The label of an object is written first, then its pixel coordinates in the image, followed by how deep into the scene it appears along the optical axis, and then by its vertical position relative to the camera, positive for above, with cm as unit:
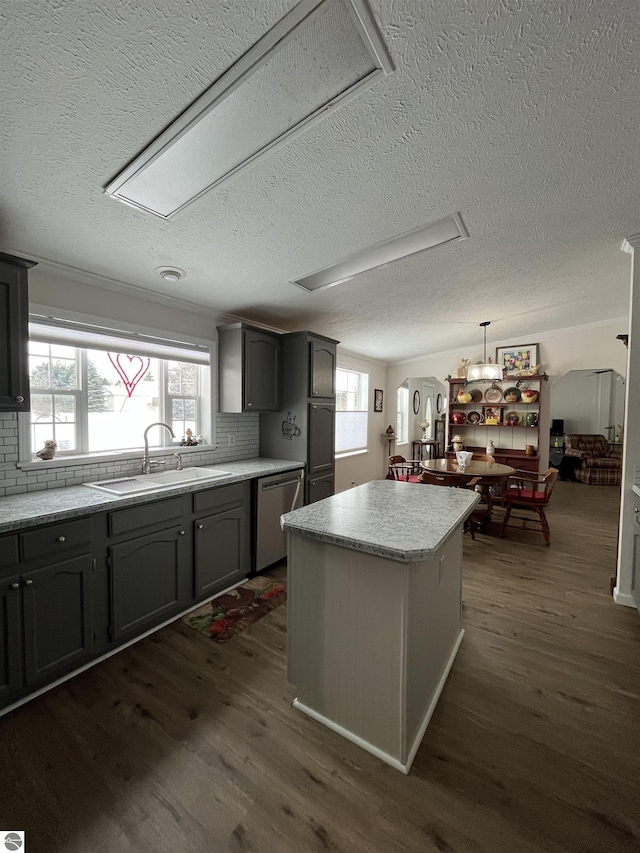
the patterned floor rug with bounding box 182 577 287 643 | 229 -138
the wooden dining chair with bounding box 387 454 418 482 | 459 -67
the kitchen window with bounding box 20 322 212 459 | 239 +18
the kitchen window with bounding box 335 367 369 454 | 534 +8
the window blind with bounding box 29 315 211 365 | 232 +55
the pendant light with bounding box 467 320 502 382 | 441 +56
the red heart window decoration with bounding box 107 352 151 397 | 279 +37
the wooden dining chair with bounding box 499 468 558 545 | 381 -90
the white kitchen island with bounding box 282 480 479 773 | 138 -86
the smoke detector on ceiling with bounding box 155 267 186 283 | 245 +99
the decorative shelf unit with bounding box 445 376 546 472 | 561 -7
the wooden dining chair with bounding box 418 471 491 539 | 389 -73
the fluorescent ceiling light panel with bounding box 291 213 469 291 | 228 +118
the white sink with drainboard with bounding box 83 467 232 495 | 235 -51
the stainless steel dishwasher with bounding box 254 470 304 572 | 299 -84
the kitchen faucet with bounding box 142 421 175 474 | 276 -39
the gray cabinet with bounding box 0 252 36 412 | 177 +40
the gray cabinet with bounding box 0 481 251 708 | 165 -94
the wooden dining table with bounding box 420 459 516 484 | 391 -62
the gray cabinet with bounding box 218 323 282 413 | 322 +43
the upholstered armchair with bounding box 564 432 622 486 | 713 -85
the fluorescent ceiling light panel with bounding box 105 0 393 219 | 103 +110
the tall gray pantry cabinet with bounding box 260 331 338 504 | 351 +0
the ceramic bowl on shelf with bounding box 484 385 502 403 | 578 +37
